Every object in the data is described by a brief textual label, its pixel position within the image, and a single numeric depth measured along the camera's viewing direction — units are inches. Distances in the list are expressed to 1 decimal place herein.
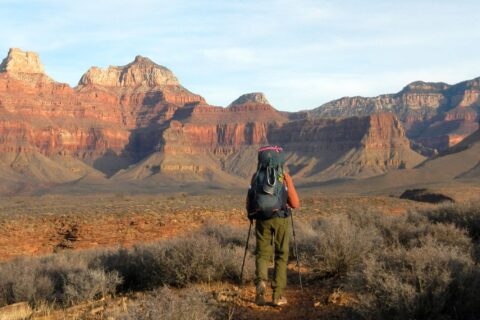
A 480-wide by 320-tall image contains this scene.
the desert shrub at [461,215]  485.6
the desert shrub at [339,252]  359.6
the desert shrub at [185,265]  358.9
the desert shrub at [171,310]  212.4
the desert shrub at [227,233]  503.8
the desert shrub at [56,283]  347.3
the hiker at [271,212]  300.2
